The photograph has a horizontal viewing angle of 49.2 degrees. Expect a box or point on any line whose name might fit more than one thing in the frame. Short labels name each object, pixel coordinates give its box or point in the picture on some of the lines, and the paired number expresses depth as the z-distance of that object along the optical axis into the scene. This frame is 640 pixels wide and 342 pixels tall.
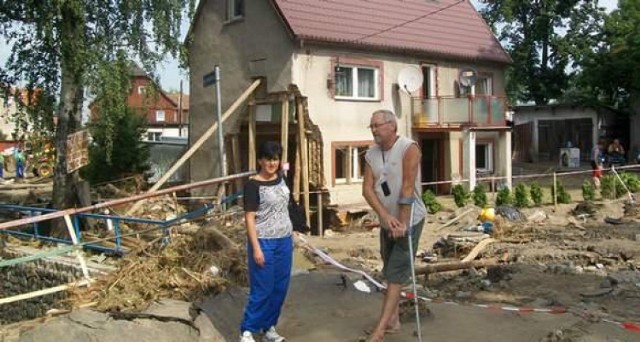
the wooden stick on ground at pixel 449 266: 9.30
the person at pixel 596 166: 22.98
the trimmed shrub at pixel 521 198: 19.94
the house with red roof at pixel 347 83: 21.03
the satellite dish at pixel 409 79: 22.55
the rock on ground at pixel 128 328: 5.43
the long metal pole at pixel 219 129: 12.94
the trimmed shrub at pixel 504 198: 20.17
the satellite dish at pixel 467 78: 24.98
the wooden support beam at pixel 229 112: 19.78
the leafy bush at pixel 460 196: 20.70
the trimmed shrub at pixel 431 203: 20.19
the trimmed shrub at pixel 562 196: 20.55
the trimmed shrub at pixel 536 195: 20.33
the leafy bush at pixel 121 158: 24.84
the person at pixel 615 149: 31.02
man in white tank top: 5.39
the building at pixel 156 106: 16.61
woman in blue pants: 5.32
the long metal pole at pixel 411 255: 5.36
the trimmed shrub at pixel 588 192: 20.71
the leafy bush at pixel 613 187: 21.12
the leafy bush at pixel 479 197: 20.31
